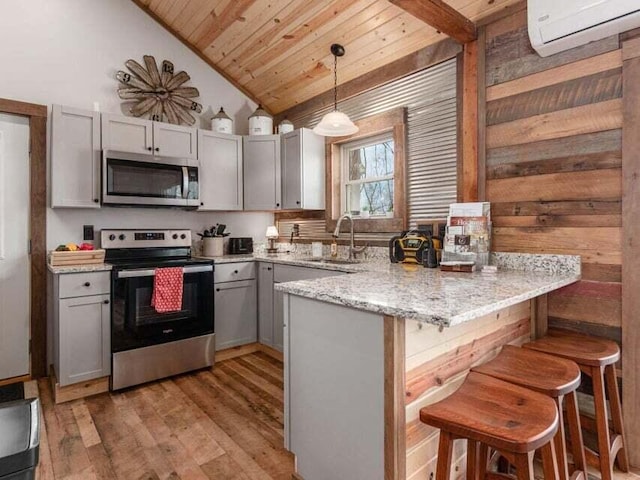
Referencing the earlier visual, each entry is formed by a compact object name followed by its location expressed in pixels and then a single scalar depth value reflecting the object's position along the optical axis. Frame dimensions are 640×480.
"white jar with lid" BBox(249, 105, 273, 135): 3.81
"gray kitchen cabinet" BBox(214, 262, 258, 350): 3.32
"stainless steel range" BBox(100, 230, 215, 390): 2.74
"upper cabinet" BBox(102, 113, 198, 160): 3.01
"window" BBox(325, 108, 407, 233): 3.01
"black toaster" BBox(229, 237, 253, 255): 3.94
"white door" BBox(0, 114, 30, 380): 2.90
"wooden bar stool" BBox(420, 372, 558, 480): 1.03
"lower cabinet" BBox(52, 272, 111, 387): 2.55
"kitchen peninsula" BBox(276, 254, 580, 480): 1.27
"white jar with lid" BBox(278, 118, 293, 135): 3.80
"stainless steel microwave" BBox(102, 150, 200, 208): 2.95
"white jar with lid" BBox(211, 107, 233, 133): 3.70
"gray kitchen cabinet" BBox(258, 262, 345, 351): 3.19
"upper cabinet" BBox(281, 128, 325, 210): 3.55
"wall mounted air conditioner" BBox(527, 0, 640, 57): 1.71
